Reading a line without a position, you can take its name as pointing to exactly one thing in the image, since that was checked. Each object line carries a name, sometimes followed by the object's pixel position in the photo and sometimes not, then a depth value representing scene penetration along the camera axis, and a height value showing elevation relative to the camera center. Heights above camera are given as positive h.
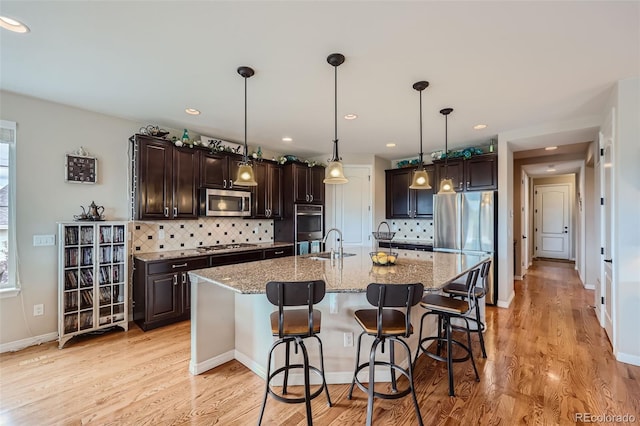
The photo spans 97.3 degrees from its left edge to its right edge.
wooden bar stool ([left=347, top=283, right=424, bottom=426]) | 1.73 -0.73
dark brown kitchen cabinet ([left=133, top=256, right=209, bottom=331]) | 3.27 -0.92
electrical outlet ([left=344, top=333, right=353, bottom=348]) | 2.27 -1.01
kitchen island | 2.16 -0.79
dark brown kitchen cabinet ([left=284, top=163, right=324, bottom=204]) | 4.95 +0.59
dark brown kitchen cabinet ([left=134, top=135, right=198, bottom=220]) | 3.43 +0.46
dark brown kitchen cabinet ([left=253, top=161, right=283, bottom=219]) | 4.68 +0.41
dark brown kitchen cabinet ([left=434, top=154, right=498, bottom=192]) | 4.30 +0.68
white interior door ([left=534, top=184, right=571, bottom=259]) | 8.31 -0.19
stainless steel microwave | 4.02 +0.19
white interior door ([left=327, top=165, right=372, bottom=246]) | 5.40 +0.15
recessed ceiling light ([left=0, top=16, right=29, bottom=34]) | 1.77 +1.23
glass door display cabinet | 2.94 -0.68
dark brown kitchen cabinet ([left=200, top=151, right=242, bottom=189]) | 3.99 +0.69
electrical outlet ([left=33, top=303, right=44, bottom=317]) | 2.98 -1.00
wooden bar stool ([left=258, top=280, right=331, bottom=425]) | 1.71 -0.62
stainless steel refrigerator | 4.21 -0.16
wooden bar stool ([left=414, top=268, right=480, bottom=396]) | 2.21 -0.76
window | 2.86 +0.00
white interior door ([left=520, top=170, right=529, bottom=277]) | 6.24 -0.25
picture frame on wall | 3.15 +0.54
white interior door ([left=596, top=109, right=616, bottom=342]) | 2.86 -0.08
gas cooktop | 3.99 -0.47
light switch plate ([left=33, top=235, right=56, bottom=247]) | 2.98 -0.26
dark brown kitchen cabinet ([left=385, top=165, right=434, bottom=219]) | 5.18 +0.34
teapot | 3.18 +0.04
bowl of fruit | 2.66 -0.43
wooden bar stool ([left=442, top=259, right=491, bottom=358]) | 2.58 -0.74
